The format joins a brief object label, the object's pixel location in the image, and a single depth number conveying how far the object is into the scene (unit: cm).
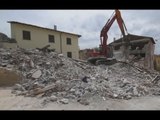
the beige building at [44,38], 755
